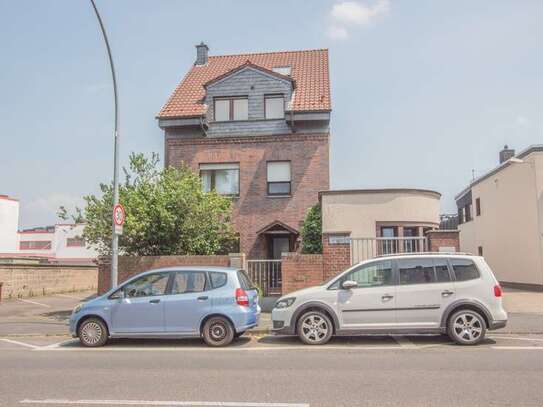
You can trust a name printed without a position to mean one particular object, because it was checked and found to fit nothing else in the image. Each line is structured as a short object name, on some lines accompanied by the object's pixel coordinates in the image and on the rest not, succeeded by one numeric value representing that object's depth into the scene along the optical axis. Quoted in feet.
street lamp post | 42.73
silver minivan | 32.40
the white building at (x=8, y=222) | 195.31
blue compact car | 33.81
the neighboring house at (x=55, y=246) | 206.39
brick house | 71.77
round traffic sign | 43.27
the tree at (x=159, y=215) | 52.60
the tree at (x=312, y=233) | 58.75
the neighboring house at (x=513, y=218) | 75.72
